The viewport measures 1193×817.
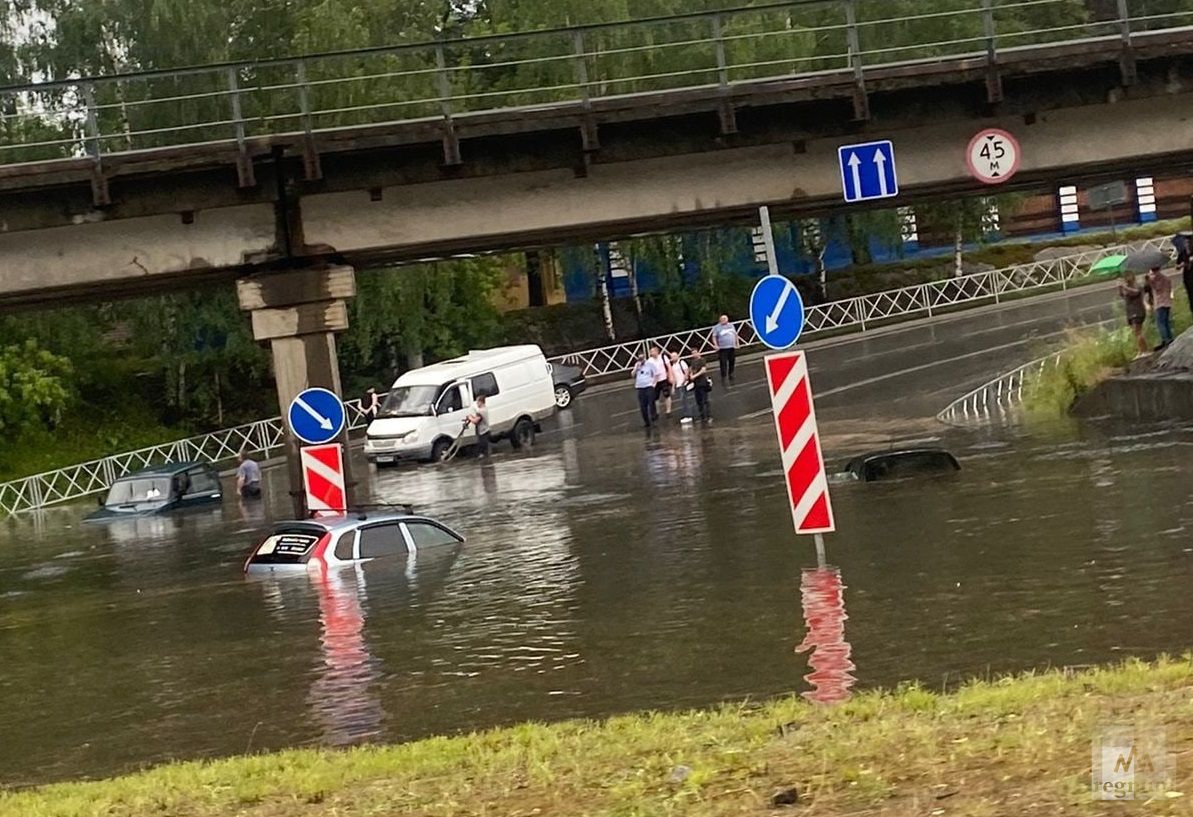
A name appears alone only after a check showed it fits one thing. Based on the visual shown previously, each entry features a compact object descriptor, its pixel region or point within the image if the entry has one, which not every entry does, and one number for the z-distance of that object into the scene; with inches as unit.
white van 1761.8
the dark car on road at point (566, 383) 2006.6
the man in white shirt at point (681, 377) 1838.1
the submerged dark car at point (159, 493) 1621.6
